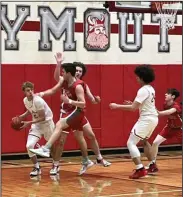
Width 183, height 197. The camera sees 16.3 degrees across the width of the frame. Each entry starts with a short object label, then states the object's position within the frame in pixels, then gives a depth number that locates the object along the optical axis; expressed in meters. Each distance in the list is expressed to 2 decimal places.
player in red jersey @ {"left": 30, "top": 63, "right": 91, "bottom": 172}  10.17
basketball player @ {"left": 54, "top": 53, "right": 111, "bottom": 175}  10.87
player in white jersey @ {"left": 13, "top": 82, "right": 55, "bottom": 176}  10.61
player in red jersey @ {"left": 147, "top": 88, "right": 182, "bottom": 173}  11.20
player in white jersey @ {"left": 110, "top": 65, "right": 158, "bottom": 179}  10.29
